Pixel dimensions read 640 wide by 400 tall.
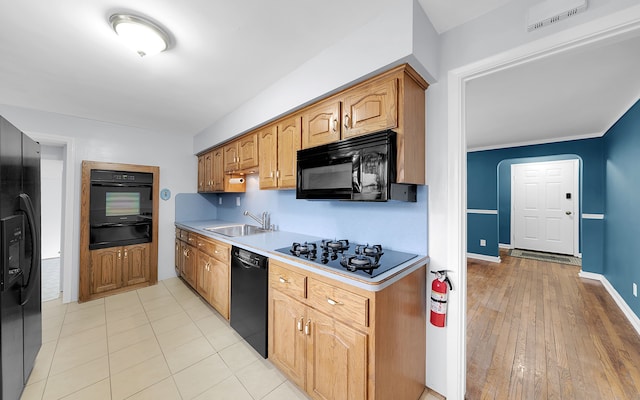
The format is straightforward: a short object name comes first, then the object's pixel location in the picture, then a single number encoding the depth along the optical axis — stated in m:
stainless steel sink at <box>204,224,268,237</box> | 3.07
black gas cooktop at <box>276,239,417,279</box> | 1.34
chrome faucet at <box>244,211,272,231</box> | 3.07
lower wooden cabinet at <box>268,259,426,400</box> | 1.23
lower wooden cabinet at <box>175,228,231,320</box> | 2.44
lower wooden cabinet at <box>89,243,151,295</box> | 3.17
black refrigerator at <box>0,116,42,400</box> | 1.31
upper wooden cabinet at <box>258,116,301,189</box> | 2.19
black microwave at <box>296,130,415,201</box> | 1.48
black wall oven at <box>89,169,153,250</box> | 3.21
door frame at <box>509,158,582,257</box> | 5.11
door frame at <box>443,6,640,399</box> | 1.53
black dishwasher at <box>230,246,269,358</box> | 1.88
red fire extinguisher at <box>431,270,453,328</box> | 1.53
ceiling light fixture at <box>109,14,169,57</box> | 1.46
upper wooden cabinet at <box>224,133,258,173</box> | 2.74
